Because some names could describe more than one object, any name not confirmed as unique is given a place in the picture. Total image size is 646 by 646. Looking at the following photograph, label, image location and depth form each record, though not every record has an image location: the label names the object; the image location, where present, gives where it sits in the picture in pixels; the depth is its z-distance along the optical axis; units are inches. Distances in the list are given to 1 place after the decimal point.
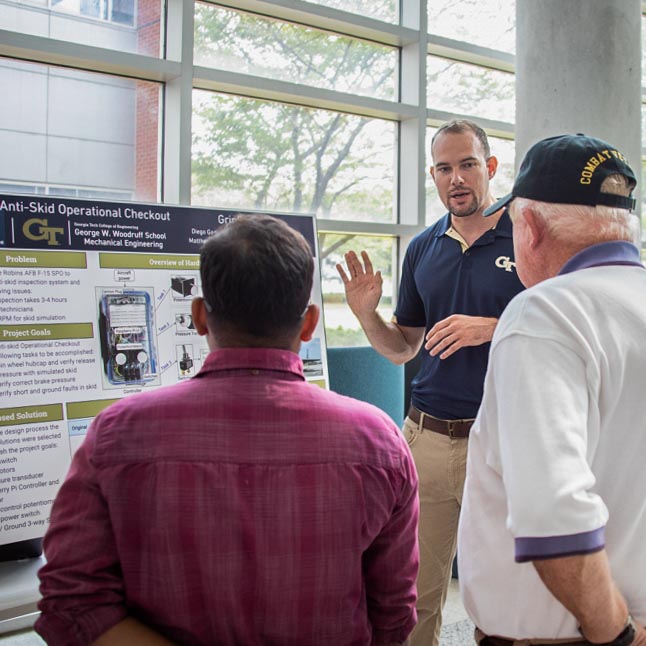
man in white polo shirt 37.4
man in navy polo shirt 85.7
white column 142.5
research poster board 77.5
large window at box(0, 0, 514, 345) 124.3
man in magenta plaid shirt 39.5
